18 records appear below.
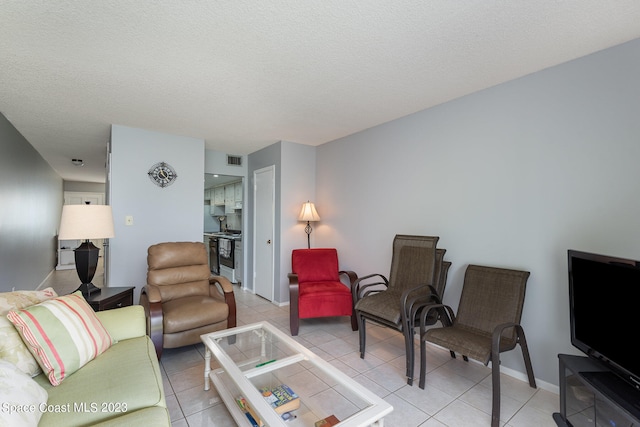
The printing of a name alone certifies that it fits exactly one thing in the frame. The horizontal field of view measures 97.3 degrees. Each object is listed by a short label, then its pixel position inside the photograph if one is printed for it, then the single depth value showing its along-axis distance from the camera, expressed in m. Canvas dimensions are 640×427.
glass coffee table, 1.32
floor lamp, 4.07
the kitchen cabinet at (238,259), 5.11
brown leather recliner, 2.41
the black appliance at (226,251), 5.36
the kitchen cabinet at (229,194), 5.91
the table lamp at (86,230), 2.41
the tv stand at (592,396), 1.23
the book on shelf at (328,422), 1.39
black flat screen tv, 1.32
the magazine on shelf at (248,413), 1.50
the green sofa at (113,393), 1.14
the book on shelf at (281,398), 1.50
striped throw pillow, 1.35
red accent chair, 3.14
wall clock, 3.63
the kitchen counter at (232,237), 5.25
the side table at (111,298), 2.37
